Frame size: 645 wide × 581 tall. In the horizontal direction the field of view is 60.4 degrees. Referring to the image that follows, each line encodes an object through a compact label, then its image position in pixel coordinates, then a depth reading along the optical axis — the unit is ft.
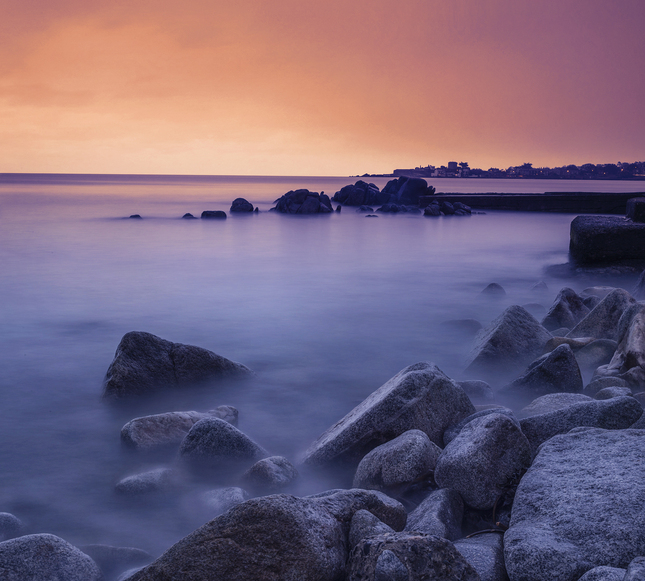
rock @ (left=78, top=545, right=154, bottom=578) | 8.54
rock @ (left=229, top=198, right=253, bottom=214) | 95.30
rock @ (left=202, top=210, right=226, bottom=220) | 84.78
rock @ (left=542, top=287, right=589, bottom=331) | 19.94
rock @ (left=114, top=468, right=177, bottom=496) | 10.58
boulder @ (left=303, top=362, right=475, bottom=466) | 10.76
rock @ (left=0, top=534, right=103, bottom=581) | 7.15
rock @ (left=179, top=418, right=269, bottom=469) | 11.15
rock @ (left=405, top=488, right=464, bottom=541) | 7.81
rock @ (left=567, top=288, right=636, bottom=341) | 16.42
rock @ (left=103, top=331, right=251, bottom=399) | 14.96
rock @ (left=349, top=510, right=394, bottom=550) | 6.75
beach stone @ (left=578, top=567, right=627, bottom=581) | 5.45
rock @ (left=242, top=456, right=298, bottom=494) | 10.52
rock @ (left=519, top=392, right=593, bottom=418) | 11.36
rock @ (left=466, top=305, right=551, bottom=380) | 16.47
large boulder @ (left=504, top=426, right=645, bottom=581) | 6.17
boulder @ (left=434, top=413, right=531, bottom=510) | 8.57
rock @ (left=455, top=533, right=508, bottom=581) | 6.37
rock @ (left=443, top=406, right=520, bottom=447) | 10.77
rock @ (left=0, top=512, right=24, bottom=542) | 9.13
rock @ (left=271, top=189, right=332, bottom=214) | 95.25
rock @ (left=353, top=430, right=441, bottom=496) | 9.44
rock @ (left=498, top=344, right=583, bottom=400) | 13.39
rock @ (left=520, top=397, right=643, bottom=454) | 9.47
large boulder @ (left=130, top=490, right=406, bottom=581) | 6.21
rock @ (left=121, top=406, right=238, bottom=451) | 12.10
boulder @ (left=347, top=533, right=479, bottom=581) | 5.68
